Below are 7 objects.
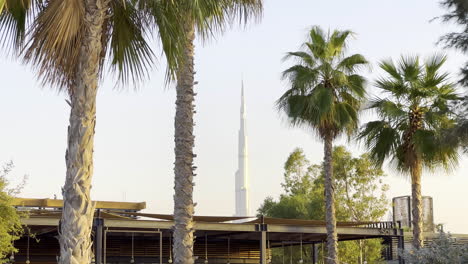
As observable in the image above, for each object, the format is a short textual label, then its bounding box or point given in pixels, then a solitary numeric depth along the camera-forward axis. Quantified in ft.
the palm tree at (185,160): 45.06
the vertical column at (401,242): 91.94
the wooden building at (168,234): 76.56
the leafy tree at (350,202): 149.48
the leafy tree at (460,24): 55.83
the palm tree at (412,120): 78.01
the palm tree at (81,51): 29.81
